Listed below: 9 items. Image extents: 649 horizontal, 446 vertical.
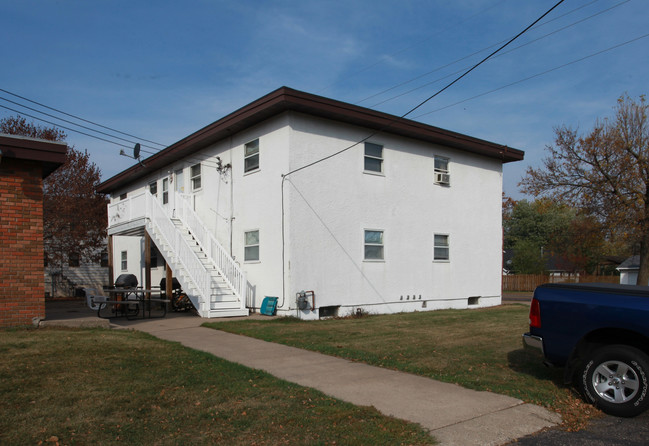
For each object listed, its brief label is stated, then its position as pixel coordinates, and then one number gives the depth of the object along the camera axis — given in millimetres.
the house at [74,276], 30844
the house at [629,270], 40738
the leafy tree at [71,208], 27516
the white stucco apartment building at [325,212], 14055
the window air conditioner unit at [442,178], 17719
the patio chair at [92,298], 14541
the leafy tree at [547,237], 27000
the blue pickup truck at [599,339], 5449
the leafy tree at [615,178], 24047
